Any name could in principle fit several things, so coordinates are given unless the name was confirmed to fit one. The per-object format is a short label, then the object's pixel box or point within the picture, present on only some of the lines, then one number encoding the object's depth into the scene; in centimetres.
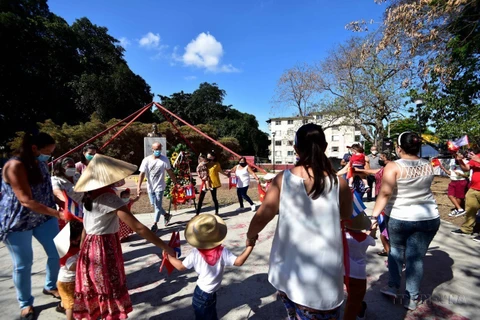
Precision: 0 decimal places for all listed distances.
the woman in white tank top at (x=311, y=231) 154
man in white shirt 537
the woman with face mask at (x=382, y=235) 344
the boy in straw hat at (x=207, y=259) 204
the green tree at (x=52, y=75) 2264
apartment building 5081
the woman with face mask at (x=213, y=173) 678
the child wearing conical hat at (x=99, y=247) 207
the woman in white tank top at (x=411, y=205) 251
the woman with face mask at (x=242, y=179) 729
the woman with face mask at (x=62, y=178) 296
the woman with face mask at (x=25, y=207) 240
